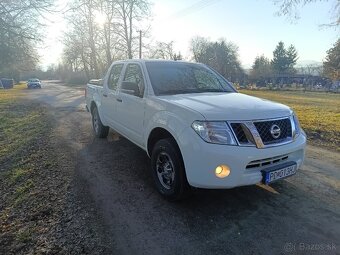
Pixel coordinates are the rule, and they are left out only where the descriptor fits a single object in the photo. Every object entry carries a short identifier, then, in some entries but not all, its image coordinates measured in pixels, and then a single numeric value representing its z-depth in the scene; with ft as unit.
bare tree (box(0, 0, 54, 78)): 35.56
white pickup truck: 10.77
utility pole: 122.40
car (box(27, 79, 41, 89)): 152.76
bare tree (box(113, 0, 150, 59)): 114.93
